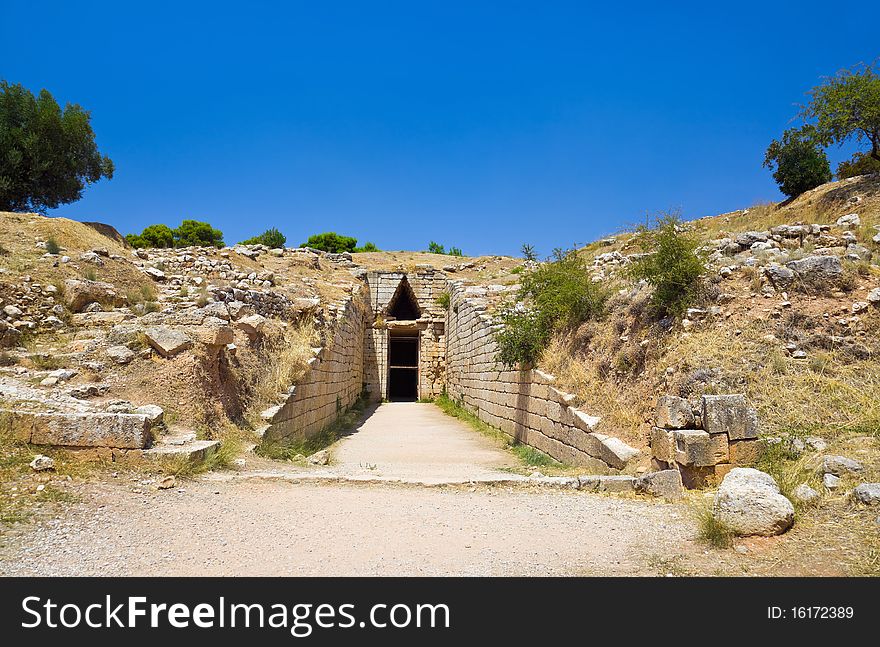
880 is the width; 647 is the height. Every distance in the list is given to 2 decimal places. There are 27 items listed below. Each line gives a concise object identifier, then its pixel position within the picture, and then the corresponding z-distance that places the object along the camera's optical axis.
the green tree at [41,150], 16.20
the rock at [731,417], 5.41
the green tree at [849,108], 14.83
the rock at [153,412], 5.81
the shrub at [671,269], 7.57
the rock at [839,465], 4.36
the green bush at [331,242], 35.25
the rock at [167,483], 4.91
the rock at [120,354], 6.73
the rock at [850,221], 9.30
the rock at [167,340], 6.84
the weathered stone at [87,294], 8.12
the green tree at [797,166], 18.42
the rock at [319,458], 7.51
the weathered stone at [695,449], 5.40
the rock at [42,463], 4.79
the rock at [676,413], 5.73
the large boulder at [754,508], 3.73
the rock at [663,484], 5.41
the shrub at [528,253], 15.36
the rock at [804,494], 4.14
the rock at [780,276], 7.09
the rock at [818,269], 7.00
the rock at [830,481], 4.25
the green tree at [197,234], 30.23
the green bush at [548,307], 9.50
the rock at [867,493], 3.84
